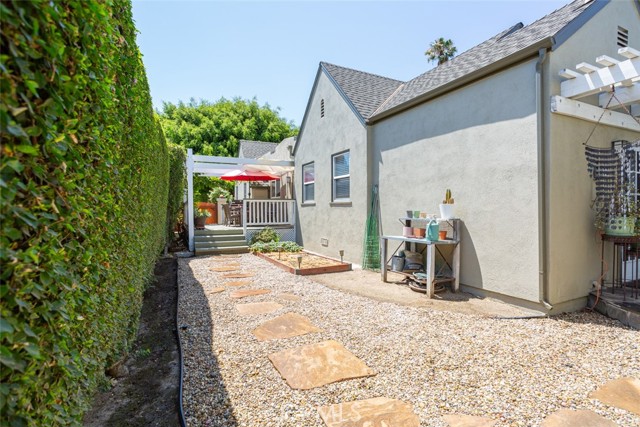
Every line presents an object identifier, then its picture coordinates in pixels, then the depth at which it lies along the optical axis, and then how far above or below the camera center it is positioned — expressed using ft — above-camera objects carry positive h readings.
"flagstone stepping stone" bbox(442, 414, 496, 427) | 7.39 -4.86
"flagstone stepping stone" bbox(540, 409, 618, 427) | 7.45 -4.91
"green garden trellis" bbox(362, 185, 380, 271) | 26.05 -2.35
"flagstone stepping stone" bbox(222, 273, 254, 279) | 22.91 -4.60
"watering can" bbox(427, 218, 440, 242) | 18.62 -1.18
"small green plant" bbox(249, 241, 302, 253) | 34.48 -3.85
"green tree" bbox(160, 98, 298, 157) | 91.66 +25.67
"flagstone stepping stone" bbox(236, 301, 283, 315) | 15.44 -4.71
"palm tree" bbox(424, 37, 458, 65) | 78.23 +38.69
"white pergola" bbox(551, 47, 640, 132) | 13.71 +5.52
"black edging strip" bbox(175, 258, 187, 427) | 7.28 -4.67
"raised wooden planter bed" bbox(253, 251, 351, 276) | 24.54 -4.42
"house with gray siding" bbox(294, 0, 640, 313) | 15.12 +3.38
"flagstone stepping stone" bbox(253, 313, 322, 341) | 12.53 -4.75
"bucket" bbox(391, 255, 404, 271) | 22.67 -3.68
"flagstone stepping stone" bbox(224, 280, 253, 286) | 20.80 -4.64
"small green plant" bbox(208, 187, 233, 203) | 64.59 +3.32
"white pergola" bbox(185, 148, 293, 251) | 35.59 +5.66
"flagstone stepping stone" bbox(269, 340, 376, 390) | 9.31 -4.79
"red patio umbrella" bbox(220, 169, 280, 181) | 41.88 +4.58
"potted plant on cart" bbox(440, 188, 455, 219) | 18.71 +0.13
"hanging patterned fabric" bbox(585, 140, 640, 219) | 16.40 +1.89
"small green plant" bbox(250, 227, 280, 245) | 37.11 -2.86
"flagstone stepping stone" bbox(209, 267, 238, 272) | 25.69 -4.56
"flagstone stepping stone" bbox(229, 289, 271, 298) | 18.17 -4.67
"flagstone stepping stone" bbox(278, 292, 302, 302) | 17.53 -4.72
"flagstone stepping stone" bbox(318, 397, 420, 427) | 7.45 -4.85
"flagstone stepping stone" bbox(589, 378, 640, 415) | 8.25 -4.96
